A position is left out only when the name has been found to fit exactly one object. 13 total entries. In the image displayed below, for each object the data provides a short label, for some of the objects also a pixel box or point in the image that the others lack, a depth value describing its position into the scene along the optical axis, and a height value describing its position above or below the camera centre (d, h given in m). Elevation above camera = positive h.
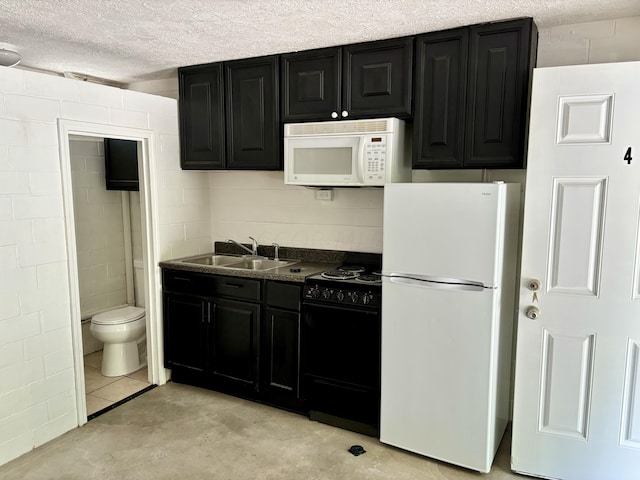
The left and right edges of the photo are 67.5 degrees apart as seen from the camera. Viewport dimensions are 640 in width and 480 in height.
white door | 2.26 -0.42
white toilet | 3.74 -1.16
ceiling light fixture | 3.01 +0.84
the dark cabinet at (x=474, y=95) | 2.55 +0.53
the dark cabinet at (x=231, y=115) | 3.32 +0.54
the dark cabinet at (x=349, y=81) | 2.84 +0.69
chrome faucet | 3.86 -0.46
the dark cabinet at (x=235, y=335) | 3.16 -1.01
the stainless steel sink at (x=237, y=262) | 3.73 -0.57
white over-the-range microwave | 2.88 +0.24
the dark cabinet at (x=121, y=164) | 4.03 +0.22
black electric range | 2.85 -0.97
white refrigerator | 2.44 -0.65
